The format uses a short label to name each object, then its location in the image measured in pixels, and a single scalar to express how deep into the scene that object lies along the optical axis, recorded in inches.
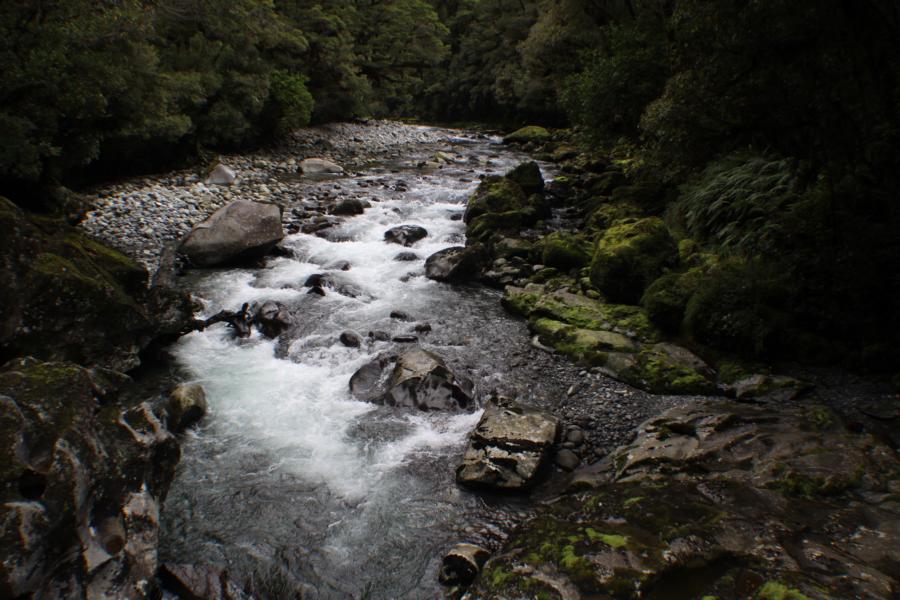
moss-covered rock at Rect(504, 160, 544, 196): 633.6
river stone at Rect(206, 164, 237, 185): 669.9
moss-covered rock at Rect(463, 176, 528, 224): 569.0
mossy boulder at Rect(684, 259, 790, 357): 284.8
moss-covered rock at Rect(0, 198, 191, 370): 249.1
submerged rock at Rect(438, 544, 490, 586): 176.2
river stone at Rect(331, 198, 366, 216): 600.7
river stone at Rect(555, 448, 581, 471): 231.8
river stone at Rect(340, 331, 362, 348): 335.6
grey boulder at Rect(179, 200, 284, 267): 450.0
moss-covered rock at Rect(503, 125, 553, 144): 1215.4
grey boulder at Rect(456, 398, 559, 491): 217.8
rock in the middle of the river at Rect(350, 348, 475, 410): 276.4
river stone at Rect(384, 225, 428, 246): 526.6
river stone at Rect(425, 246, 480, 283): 444.8
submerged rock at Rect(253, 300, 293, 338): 351.9
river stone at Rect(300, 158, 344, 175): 826.2
